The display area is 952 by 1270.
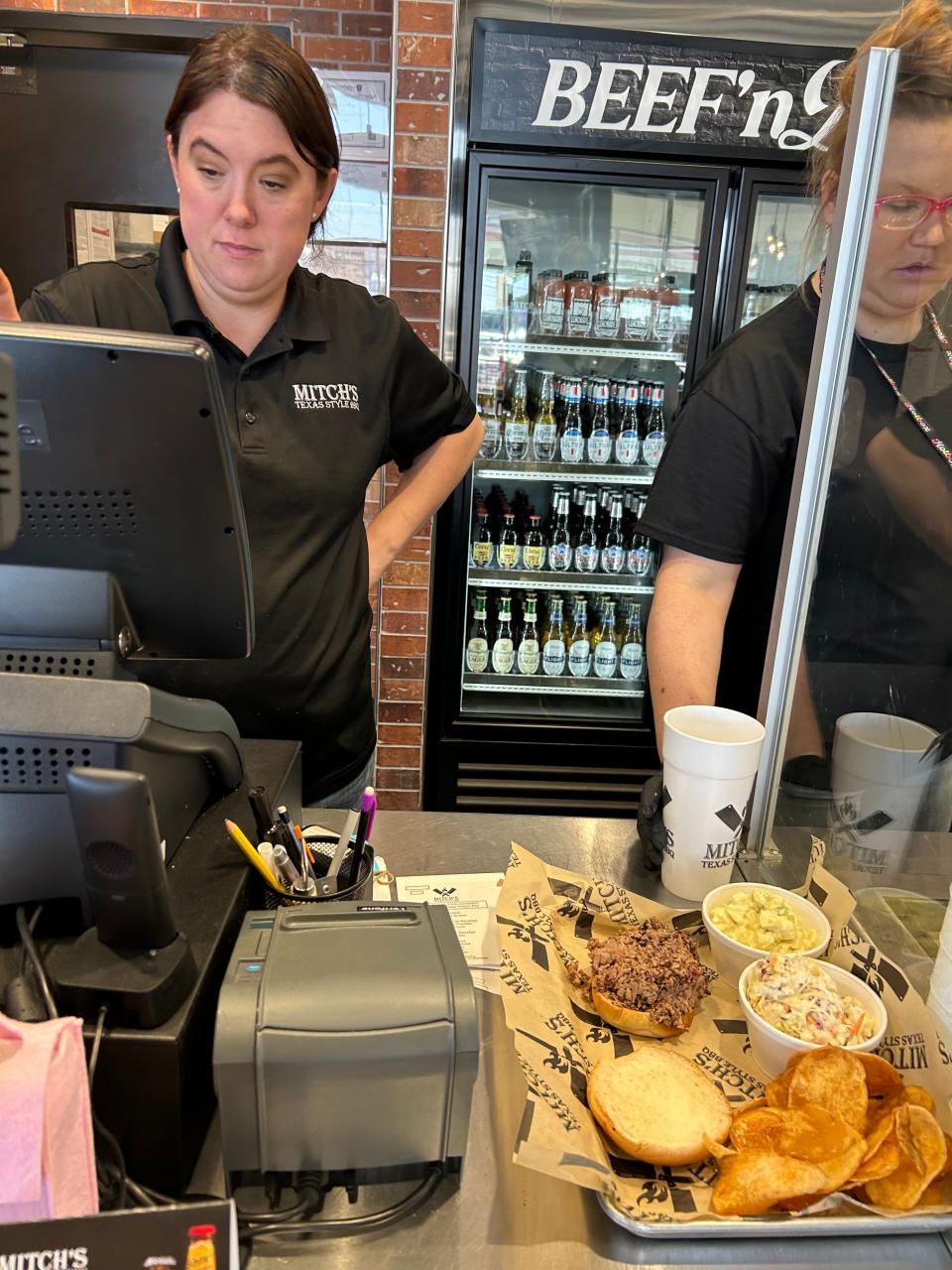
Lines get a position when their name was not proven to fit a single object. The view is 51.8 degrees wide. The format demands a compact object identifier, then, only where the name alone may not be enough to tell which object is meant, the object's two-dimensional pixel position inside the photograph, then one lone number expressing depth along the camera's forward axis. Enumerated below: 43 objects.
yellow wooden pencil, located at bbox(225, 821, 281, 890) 0.93
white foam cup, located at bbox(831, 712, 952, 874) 1.09
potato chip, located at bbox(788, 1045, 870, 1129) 0.77
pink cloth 0.61
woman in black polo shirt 1.44
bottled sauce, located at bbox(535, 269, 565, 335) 2.88
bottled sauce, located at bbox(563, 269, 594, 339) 2.88
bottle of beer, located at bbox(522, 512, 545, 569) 3.03
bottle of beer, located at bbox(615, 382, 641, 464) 2.96
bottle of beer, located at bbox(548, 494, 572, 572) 3.03
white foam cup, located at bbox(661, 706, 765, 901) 1.11
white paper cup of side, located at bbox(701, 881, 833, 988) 0.98
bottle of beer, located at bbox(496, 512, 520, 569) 3.02
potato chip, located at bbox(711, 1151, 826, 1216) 0.71
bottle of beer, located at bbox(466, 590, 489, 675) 3.12
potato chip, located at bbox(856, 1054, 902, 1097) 0.81
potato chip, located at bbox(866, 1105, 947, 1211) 0.73
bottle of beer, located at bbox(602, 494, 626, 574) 3.03
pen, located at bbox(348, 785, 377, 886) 1.00
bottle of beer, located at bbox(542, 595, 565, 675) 3.15
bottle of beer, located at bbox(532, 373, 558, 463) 2.96
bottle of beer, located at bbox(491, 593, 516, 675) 3.12
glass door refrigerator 2.52
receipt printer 0.69
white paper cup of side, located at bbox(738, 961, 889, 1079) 0.84
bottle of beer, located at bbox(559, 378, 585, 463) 2.94
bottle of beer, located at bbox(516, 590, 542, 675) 3.15
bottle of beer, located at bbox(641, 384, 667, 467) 2.98
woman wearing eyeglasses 1.08
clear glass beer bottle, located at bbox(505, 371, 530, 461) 2.96
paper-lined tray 0.73
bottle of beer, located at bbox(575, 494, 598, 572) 3.05
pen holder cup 0.94
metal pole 1.05
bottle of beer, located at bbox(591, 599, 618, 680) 3.18
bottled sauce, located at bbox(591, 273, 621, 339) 2.89
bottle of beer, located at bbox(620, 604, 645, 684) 3.17
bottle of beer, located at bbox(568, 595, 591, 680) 3.16
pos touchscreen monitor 0.75
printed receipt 1.05
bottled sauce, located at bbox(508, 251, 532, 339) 2.93
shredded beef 0.91
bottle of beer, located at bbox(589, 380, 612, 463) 2.95
